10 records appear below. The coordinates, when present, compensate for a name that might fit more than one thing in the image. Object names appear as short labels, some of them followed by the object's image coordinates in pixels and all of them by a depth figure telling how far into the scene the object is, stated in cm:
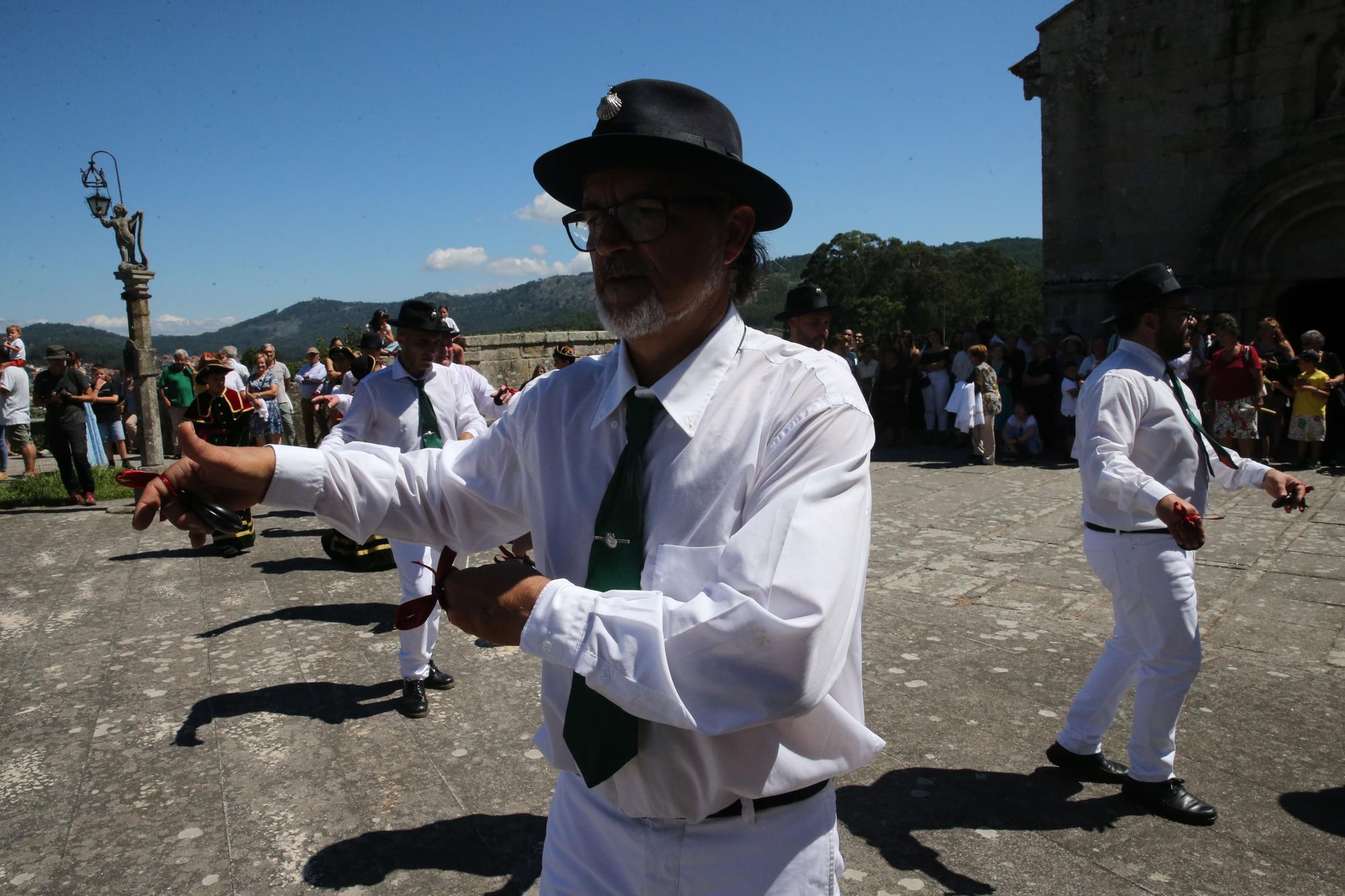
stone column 1569
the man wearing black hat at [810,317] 661
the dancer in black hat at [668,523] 137
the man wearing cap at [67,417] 1205
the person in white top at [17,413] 1333
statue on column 1648
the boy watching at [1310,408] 1119
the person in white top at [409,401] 579
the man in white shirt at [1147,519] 372
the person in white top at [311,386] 1412
